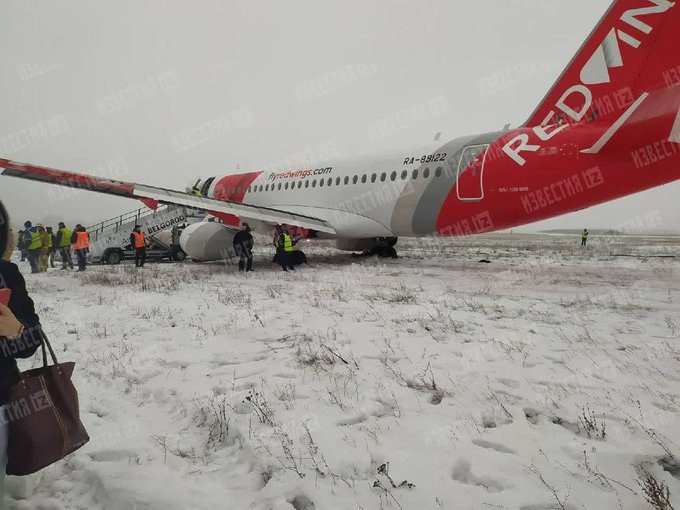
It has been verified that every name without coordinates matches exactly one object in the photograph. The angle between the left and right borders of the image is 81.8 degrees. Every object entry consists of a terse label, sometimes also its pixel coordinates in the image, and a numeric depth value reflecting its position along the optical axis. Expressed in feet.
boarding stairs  53.36
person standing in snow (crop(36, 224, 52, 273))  45.91
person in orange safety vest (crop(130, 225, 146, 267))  44.47
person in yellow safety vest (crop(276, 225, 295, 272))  40.11
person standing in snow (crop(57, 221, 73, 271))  47.24
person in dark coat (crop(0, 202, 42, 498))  5.76
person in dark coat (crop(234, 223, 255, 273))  41.01
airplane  25.81
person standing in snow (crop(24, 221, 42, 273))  44.16
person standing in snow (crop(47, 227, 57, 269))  49.49
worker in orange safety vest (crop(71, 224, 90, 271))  45.16
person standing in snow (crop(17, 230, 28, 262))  58.95
